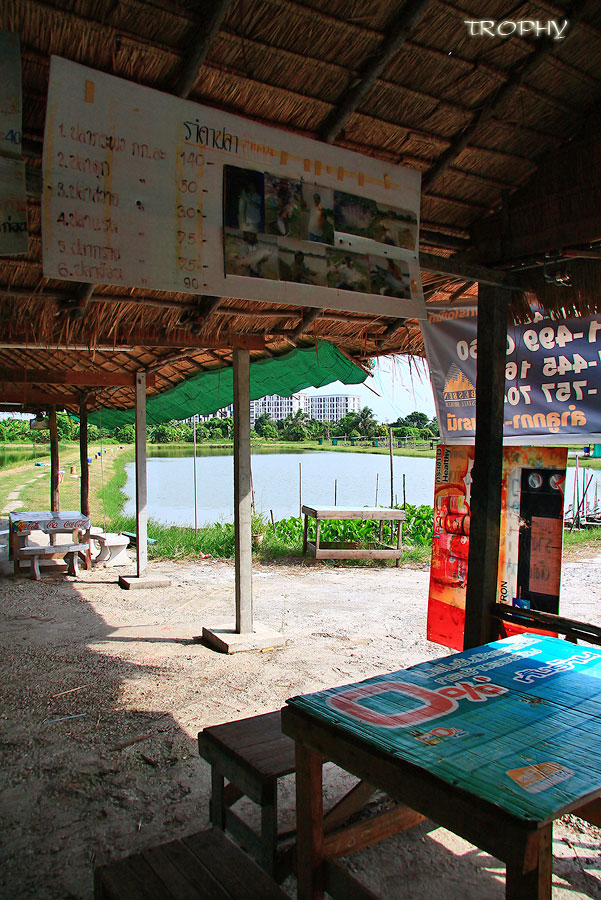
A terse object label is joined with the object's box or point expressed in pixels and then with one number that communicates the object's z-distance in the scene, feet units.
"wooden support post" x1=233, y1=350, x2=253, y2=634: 16.94
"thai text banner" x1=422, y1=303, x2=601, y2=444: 9.97
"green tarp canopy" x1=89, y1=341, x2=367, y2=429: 17.12
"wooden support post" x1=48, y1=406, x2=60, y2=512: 36.11
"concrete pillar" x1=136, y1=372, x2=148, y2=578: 23.51
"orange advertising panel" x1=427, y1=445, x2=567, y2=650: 10.41
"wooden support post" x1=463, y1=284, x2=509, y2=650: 9.98
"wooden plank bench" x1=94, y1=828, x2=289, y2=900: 5.15
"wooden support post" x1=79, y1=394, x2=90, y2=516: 34.17
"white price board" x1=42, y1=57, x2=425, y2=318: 6.53
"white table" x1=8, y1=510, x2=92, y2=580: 25.91
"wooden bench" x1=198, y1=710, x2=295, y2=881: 7.04
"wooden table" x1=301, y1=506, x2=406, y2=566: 30.22
